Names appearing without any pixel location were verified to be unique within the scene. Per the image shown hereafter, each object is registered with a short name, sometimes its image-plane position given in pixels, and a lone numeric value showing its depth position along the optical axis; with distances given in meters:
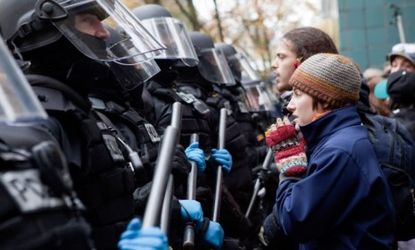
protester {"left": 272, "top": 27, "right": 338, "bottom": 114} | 3.90
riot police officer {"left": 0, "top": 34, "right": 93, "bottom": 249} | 1.66
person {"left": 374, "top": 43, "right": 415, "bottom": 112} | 5.93
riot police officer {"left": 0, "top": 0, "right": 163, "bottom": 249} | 2.58
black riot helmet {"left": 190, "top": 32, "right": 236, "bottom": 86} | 6.45
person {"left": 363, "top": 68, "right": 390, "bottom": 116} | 6.09
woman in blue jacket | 2.92
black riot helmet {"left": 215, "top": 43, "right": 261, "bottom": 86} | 8.49
